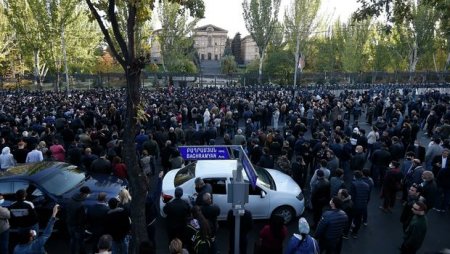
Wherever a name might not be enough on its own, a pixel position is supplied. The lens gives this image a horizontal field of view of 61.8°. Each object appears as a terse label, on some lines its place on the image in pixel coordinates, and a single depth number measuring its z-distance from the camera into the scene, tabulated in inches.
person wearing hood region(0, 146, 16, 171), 415.5
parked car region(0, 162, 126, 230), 316.2
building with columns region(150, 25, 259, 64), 4458.7
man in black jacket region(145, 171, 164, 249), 278.8
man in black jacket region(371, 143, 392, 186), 435.5
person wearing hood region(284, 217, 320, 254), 221.6
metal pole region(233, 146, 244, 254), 242.2
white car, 346.6
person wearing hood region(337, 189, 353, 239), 286.4
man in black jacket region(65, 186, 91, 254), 275.1
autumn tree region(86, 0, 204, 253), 238.8
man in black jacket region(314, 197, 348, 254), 257.2
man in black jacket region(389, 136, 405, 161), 457.7
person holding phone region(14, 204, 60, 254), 208.8
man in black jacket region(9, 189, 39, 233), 275.3
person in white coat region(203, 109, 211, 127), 722.1
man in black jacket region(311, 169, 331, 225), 331.0
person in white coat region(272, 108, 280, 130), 766.5
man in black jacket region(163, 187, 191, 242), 272.1
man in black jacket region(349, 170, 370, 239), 322.3
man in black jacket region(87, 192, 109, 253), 269.9
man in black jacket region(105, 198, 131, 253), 256.7
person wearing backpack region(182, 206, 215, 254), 235.6
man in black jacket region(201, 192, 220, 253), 271.6
